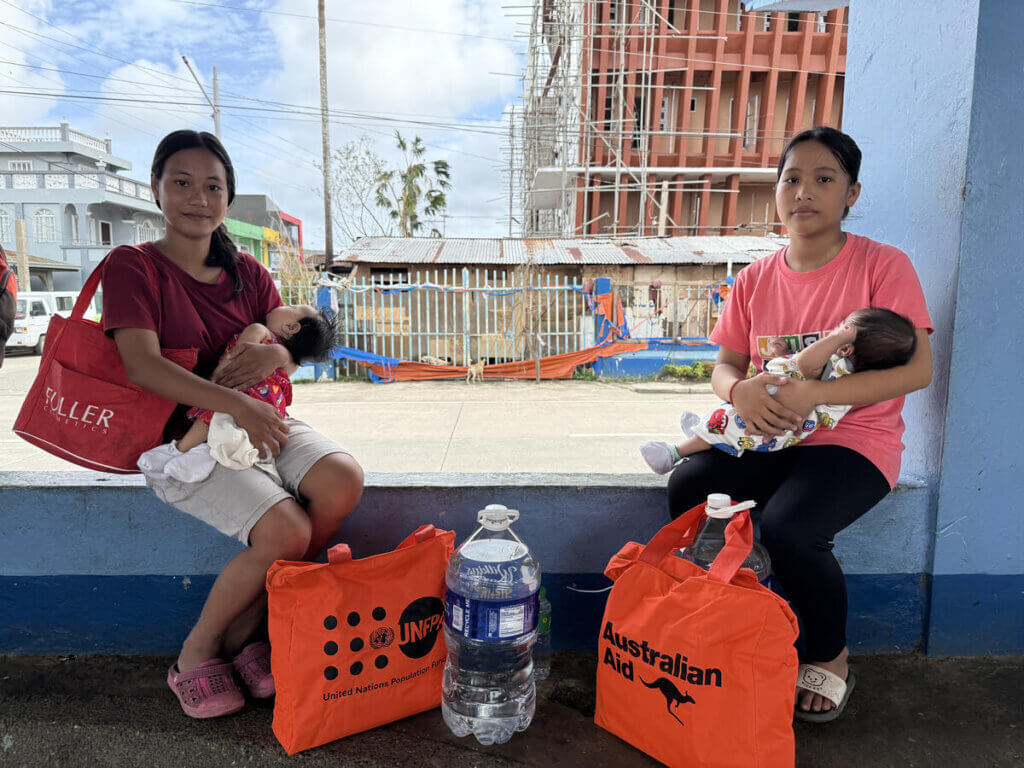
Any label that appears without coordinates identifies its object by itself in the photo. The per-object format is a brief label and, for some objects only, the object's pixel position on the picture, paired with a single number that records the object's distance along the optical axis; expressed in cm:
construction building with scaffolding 1986
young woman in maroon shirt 177
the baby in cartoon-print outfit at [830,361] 173
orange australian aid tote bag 152
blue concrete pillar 197
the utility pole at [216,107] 1847
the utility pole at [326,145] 1764
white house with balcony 2673
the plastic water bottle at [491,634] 169
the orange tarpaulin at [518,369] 1278
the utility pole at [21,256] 2042
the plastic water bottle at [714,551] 195
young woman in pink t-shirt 177
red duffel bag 182
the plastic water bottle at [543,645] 210
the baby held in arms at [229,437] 179
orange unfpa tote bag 167
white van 1658
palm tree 3012
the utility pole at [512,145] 2559
